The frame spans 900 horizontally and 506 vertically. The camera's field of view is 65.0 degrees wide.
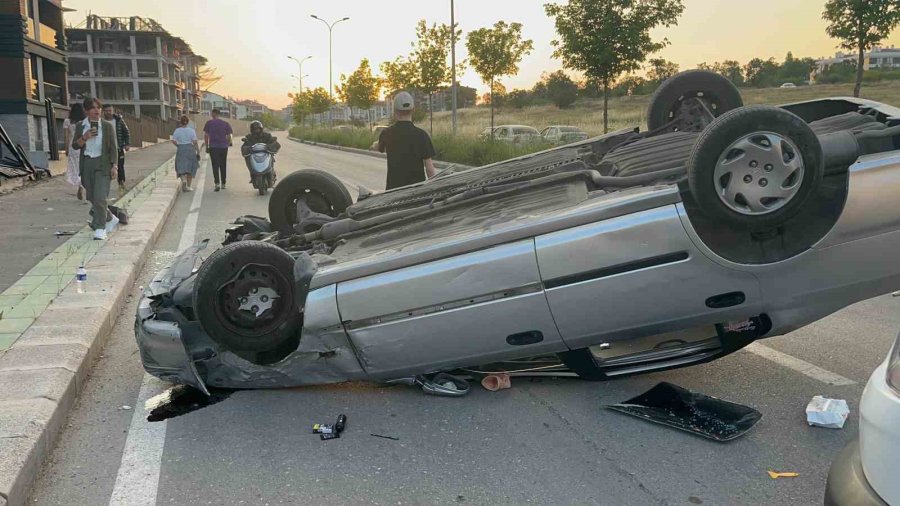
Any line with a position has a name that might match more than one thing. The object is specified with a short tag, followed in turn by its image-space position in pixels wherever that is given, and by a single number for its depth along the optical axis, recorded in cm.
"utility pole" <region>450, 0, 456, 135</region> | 2582
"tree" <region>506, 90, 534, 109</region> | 7719
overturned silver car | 323
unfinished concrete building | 8694
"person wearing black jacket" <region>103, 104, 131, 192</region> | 1390
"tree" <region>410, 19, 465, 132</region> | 3306
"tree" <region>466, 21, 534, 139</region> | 2708
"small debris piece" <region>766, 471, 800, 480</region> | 309
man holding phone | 843
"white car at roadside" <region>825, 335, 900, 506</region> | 169
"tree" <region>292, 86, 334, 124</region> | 8106
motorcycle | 1441
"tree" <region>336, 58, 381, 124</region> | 5772
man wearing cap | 660
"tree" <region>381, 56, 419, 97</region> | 3507
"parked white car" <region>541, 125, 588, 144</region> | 2364
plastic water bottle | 598
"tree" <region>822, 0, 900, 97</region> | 1313
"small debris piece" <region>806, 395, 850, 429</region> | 353
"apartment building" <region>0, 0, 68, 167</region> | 2395
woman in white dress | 936
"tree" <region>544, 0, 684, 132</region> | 1745
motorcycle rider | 1477
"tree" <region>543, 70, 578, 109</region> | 6894
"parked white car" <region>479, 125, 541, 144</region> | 2328
